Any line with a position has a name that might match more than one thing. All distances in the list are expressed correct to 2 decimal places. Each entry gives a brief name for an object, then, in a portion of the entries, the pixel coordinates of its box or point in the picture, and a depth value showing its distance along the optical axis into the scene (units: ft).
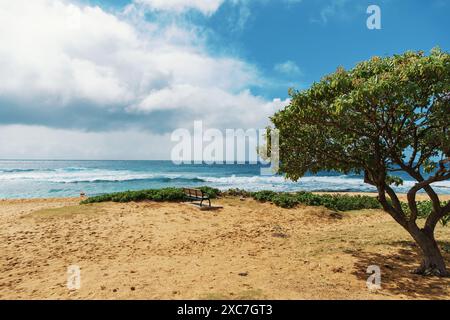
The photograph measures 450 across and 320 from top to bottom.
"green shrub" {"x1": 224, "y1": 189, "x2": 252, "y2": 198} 70.31
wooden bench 59.00
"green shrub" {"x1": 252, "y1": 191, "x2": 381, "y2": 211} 60.95
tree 20.03
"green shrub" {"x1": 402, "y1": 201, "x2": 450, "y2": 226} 53.48
